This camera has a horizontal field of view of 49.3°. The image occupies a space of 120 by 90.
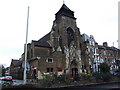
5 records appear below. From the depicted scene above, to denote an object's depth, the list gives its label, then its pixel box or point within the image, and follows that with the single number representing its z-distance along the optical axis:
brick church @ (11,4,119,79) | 35.92
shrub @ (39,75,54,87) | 18.66
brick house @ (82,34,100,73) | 44.69
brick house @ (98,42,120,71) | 54.31
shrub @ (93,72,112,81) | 26.27
